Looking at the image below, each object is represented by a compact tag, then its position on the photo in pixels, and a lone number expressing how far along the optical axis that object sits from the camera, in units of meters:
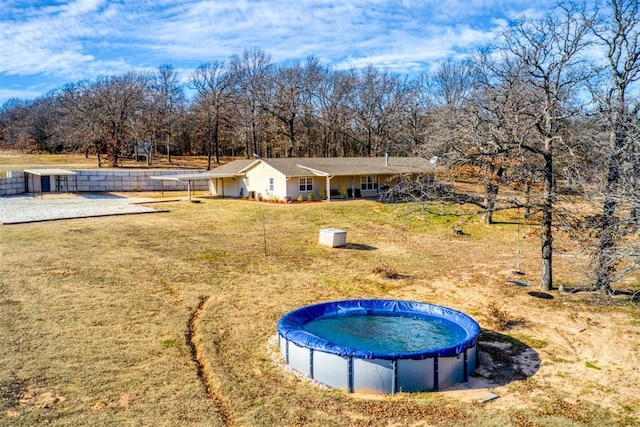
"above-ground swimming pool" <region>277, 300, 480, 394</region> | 9.97
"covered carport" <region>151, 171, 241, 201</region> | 38.15
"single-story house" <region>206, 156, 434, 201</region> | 36.12
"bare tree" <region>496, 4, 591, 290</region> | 16.00
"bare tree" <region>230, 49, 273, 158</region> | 57.19
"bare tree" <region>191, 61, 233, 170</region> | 55.84
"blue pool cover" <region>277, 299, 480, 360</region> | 10.07
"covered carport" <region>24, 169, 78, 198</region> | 38.06
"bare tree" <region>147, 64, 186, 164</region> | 59.00
